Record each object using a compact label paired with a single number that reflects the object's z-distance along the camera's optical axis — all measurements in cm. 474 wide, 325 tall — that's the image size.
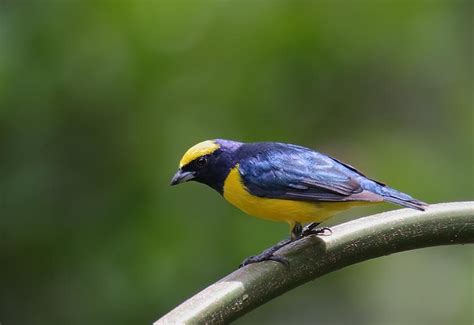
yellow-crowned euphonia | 657
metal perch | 447
